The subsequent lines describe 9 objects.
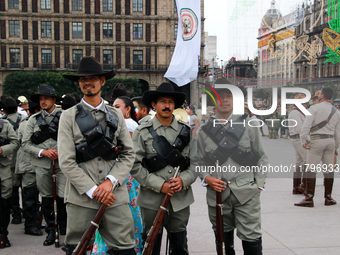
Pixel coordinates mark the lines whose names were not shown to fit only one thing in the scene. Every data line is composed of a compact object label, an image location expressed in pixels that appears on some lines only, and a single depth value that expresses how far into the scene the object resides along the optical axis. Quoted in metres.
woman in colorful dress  3.91
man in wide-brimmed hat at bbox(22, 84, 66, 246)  5.11
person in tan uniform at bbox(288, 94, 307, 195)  7.09
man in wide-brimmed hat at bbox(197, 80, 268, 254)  3.56
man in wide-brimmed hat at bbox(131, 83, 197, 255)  3.66
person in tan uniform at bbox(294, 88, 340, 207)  6.19
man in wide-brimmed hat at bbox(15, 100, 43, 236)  5.43
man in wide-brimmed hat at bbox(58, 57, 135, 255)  3.18
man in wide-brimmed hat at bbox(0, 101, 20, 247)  5.07
